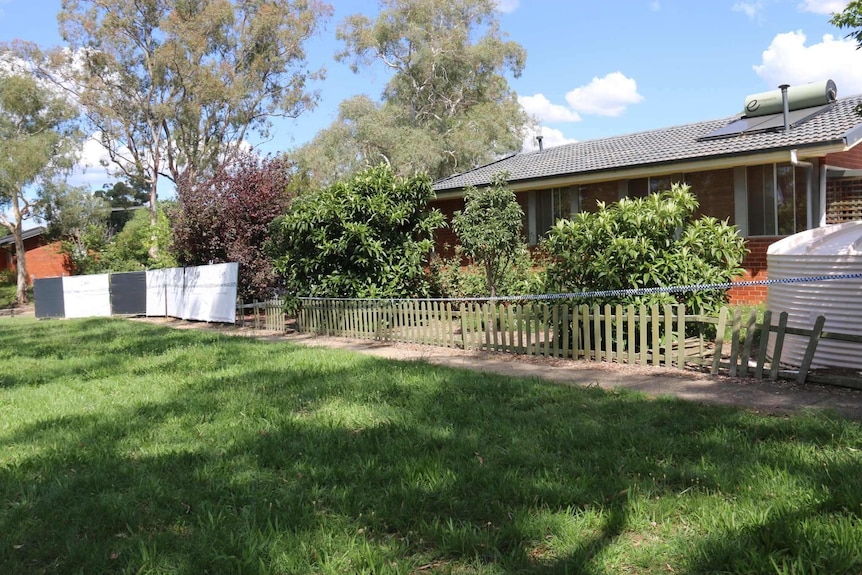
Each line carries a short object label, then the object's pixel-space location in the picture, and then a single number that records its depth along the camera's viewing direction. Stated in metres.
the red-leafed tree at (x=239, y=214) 16.09
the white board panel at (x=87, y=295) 21.11
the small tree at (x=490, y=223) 12.35
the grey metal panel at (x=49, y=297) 22.30
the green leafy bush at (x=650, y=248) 8.69
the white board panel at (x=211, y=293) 15.45
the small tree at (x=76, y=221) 35.84
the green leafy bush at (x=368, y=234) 12.34
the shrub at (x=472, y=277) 13.86
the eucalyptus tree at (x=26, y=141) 30.53
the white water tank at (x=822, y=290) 6.79
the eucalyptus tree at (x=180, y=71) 34.78
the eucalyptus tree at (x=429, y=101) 40.38
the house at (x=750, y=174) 12.93
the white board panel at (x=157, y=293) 18.80
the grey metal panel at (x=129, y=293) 20.05
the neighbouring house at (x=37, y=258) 42.03
